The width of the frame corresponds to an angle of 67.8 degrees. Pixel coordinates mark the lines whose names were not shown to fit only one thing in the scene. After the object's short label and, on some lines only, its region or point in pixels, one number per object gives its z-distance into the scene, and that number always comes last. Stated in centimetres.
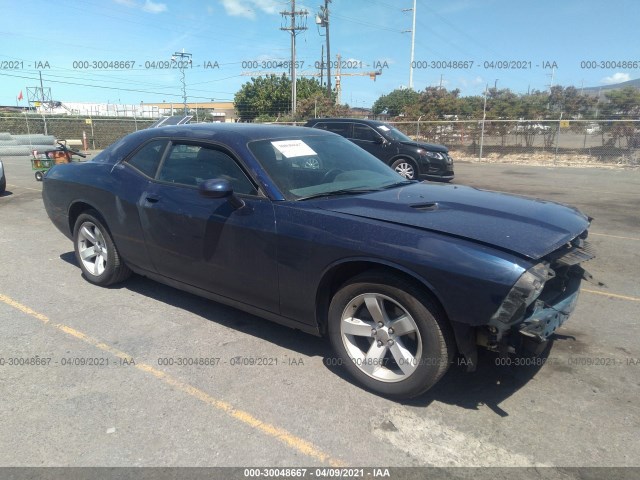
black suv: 1222
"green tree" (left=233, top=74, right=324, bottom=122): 5281
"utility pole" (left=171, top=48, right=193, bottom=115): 4106
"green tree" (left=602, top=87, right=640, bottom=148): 2486
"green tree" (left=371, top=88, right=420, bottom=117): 7001
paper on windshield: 373
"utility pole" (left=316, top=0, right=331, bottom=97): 3678
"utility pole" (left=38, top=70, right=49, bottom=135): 4525
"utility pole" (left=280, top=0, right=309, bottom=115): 3469
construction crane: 5409
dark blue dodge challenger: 259
